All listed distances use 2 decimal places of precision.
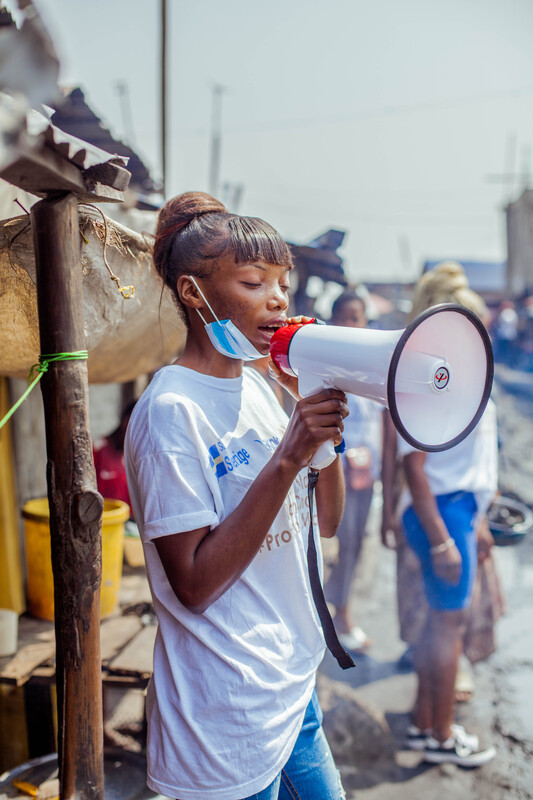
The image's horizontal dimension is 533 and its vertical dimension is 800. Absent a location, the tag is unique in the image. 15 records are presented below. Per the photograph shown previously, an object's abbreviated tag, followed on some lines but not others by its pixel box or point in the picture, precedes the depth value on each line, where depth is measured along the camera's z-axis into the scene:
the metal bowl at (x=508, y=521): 3.57
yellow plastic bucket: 2.48
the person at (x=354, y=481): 4.25
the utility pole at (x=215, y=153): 18.89
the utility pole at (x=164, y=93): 3.93
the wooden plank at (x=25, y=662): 2.12
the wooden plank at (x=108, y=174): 1.34
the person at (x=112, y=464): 3.64
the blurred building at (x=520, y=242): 30.86
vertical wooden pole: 1.37
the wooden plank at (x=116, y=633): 2.30
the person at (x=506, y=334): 19.69
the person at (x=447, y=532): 2.89
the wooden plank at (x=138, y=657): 2.17
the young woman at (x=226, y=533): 1.25
